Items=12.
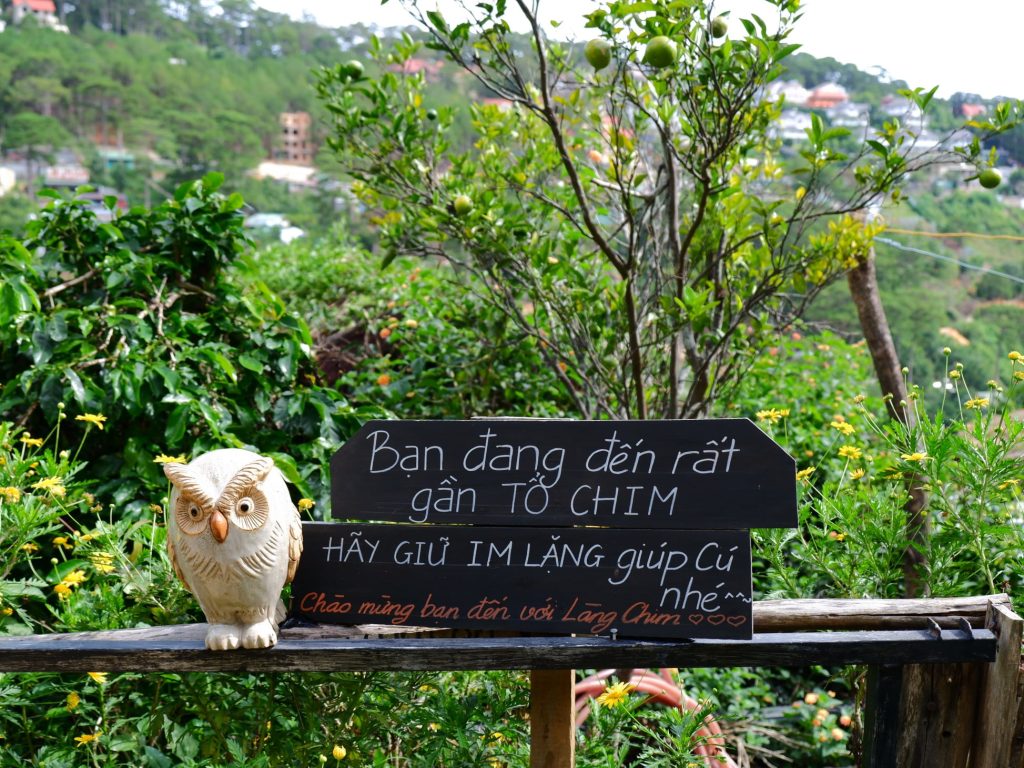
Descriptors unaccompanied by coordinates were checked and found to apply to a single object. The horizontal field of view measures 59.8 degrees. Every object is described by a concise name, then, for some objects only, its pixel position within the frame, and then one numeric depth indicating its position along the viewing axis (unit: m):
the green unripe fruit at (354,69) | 2.43
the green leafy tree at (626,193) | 2.11
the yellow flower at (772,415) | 2.10
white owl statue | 1.37
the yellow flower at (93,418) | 2.04
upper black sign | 1.49
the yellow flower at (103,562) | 1.74
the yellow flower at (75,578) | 1.81
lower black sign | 1.48
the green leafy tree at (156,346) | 2.46
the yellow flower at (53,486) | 1.76
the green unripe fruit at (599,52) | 2.06
